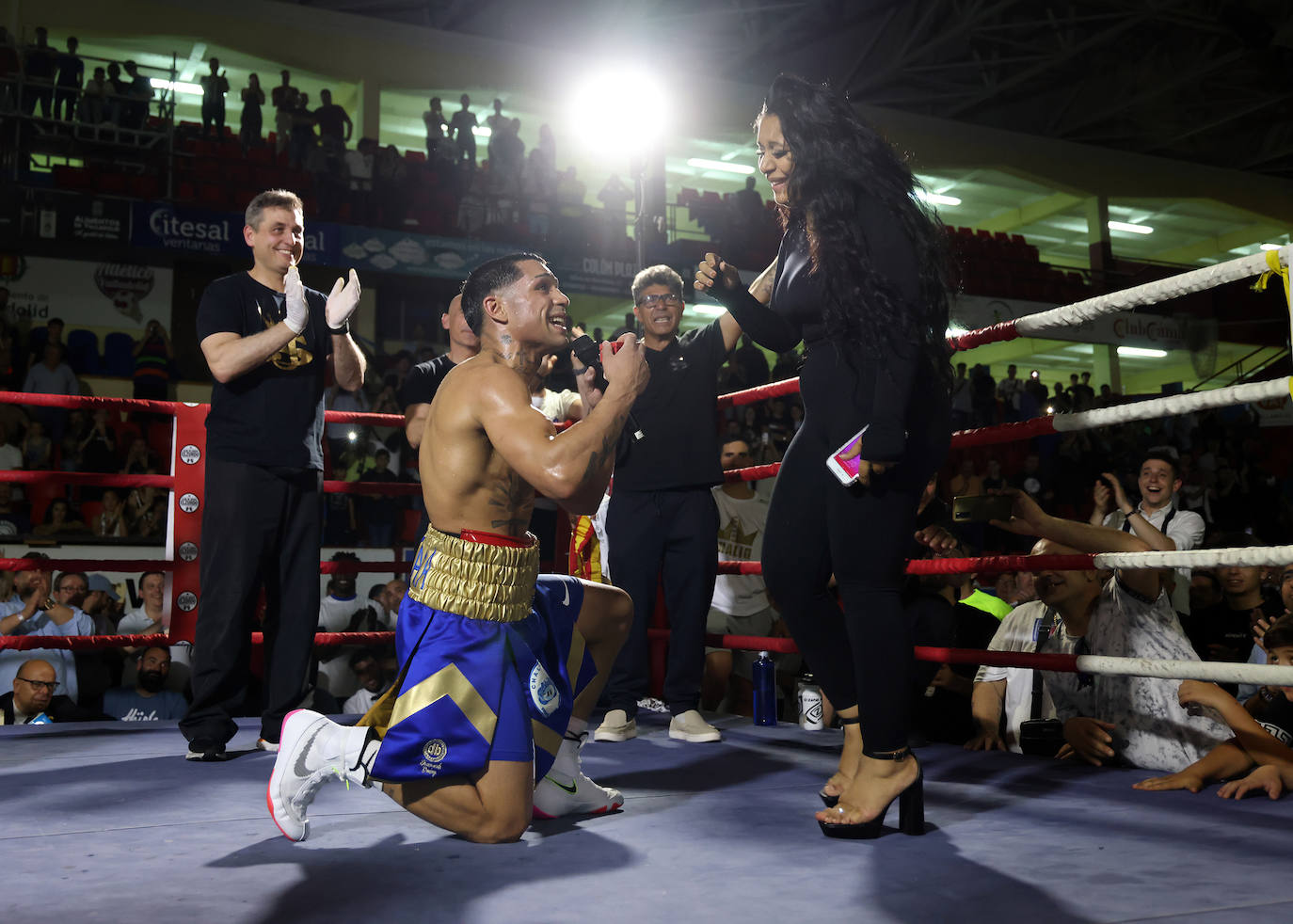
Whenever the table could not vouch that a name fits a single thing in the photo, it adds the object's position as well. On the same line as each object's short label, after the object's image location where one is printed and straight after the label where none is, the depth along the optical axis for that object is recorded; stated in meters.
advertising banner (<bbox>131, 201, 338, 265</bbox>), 9.53
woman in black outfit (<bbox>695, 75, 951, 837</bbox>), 1.65
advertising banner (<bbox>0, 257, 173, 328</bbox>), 10.18
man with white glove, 2.46
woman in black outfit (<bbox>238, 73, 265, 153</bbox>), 10.69
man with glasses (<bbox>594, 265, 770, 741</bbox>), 2.92
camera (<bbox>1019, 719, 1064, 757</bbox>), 2.55
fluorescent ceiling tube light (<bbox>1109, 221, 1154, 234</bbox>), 17.78
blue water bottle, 3.12
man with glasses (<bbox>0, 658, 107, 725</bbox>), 3.79
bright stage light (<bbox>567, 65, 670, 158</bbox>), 4.63
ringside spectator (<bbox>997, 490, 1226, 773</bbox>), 2.19
